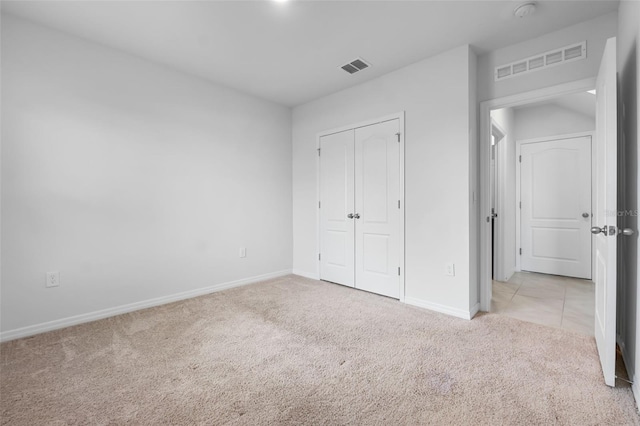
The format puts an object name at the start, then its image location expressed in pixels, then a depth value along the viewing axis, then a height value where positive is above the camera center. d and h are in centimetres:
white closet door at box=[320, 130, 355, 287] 372 +6
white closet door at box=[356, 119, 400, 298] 325 +4
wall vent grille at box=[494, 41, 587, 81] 239 +132
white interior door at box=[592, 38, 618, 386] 162 -3
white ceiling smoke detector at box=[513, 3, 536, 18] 215 +153
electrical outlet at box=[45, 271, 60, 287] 244 -55
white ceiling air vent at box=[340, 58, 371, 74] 301 +158
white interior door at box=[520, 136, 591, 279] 404 +5
